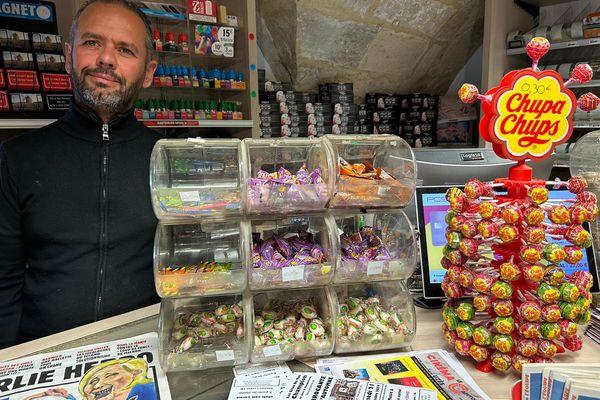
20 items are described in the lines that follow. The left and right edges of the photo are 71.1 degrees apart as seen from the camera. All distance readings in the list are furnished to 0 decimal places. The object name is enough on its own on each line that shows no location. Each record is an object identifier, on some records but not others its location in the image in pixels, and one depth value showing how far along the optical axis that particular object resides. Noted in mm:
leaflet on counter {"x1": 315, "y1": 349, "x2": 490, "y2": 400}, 897
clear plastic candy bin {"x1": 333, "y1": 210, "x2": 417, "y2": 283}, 1004
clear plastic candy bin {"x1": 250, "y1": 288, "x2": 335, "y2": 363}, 984
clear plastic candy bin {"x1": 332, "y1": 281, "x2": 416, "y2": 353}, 1029
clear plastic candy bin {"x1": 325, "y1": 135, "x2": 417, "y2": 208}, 990
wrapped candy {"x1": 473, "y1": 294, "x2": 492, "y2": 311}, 974
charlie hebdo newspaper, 883
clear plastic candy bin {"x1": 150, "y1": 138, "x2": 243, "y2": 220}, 926
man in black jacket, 1423
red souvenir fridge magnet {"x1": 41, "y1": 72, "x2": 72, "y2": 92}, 2668
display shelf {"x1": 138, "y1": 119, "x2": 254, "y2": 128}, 3148
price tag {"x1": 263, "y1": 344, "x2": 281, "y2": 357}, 972
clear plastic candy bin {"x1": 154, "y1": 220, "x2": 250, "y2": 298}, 929
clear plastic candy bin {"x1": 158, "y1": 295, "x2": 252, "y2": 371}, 966
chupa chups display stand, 945
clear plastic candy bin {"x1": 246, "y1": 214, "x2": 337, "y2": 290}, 950
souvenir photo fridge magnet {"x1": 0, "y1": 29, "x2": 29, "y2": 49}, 2508
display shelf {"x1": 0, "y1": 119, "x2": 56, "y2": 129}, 2561
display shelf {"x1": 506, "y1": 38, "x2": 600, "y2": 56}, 3111
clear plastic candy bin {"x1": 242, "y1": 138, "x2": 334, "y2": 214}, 944
